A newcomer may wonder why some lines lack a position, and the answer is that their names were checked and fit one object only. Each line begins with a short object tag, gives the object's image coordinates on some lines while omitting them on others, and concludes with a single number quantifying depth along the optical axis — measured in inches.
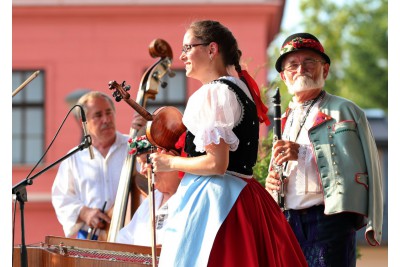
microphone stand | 233.0
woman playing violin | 213.6
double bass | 321.0
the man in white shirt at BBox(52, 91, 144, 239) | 354.4
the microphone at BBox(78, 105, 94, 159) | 261.9
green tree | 1579.4
